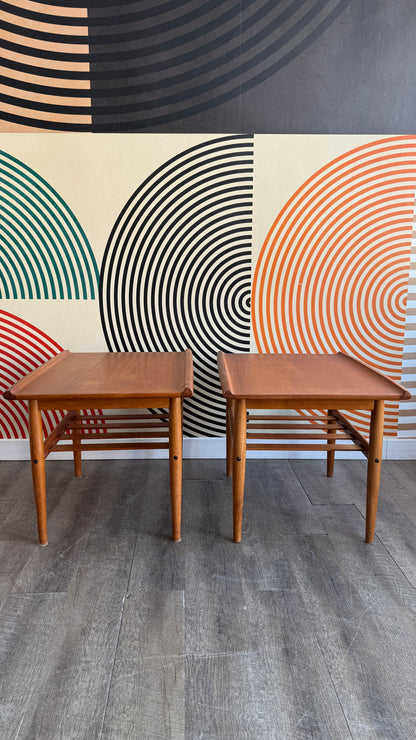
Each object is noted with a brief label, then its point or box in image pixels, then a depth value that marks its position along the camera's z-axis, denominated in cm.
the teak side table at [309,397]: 185
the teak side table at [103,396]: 185
